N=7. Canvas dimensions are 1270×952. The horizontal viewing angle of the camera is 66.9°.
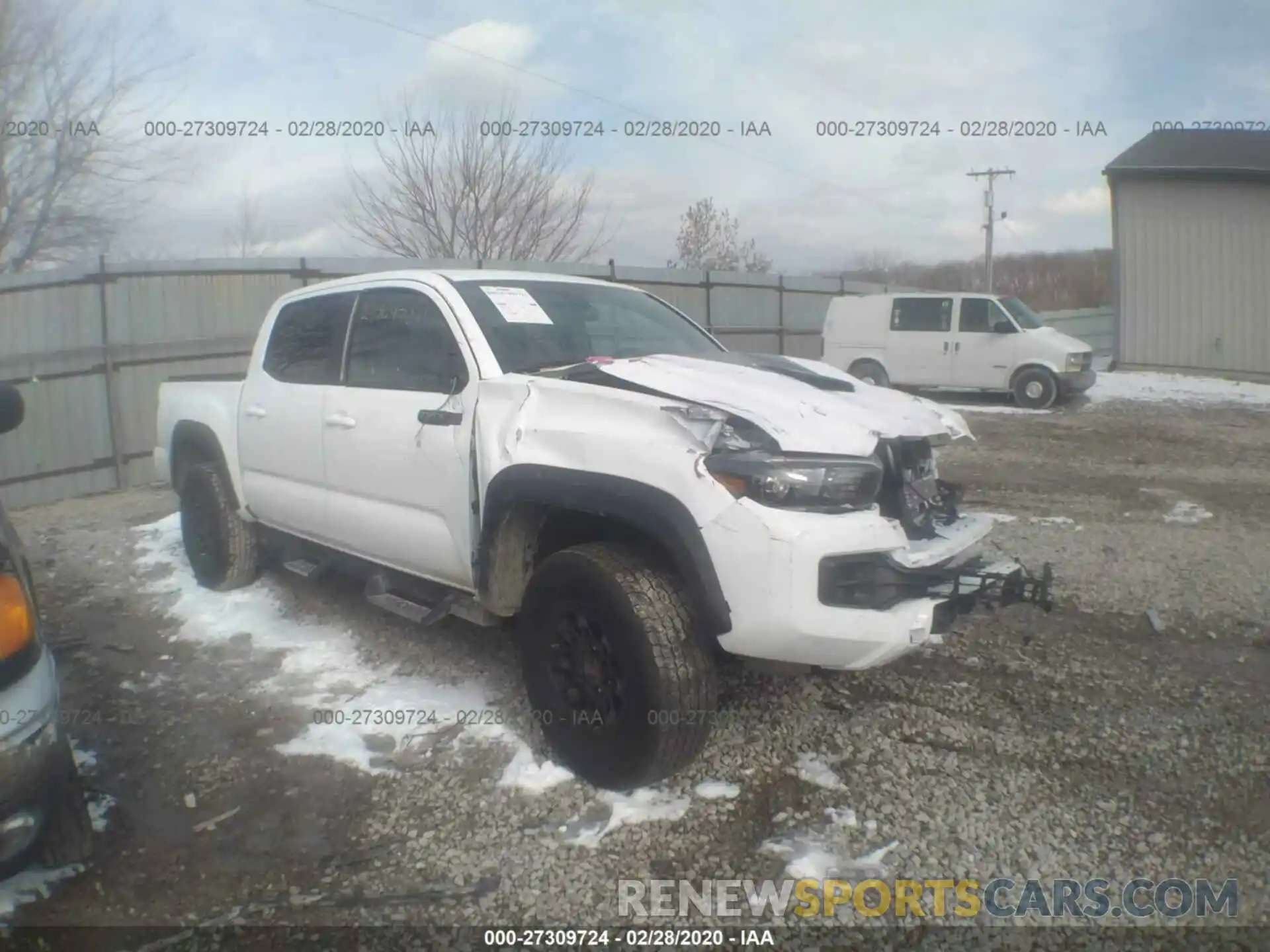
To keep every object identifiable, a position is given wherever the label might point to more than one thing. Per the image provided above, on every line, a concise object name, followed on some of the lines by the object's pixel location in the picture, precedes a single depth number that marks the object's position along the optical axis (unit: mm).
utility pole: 39375
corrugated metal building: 17328
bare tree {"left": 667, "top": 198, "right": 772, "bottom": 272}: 34094
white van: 14359
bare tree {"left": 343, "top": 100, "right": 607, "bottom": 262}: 19047
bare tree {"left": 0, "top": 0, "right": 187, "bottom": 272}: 14977
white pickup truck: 2865
